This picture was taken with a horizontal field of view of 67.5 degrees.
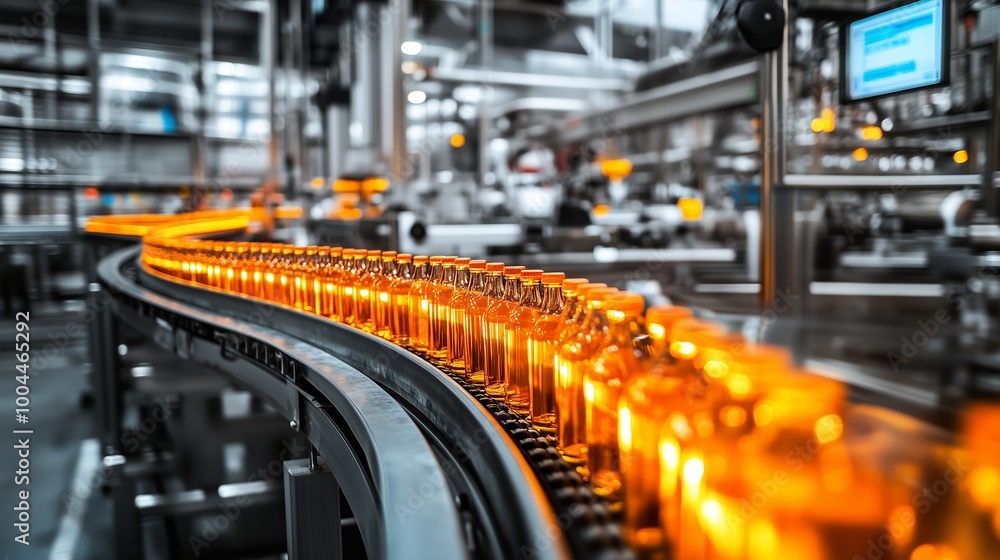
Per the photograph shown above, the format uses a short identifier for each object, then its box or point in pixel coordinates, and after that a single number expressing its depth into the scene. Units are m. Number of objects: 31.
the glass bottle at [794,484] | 0.59
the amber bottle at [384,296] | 1.71
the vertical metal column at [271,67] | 9.84
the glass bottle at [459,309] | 1.39
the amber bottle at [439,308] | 1.48
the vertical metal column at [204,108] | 11.03
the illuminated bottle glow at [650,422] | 0.75
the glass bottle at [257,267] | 2.35
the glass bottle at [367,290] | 1.77
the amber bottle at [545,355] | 1.14
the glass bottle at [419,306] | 1.59
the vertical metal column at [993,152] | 3.19
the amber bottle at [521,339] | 1.20
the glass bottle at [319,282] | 2.05
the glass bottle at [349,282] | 1.85
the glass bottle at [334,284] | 1.95
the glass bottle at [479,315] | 1.31
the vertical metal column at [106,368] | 3.31
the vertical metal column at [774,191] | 2.58
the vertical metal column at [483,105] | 9.31
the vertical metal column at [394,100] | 6.94
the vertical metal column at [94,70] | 10.48
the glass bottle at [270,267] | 2.29
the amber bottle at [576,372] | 0.97
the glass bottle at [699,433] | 0.63
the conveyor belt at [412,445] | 0.77
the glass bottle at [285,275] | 2.24
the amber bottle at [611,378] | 0.90
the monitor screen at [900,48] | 2.59
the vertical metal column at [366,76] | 7.48
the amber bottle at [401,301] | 1.66
